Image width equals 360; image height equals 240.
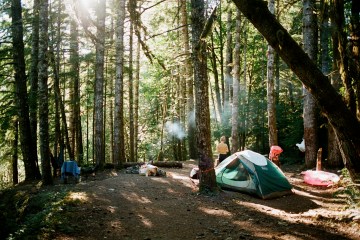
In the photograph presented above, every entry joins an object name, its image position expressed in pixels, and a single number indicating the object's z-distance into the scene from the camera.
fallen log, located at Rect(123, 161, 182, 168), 17.59
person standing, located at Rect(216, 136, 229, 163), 14.50
